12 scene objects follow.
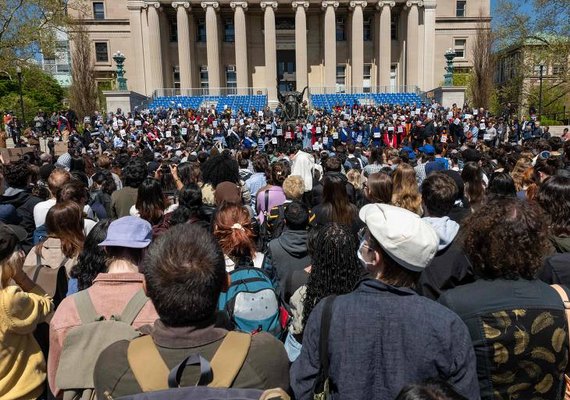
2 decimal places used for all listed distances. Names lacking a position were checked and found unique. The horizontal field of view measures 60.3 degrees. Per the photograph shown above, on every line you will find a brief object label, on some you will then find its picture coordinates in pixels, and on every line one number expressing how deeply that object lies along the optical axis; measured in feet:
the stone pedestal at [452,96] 130.72
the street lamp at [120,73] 126.03
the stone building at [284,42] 168.86
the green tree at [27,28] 89.10
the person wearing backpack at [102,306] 8.47
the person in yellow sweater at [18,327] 9.64
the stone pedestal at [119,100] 132.26
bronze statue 110.11
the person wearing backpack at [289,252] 14.96
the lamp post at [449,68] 123.60
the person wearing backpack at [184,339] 6.54
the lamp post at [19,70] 91.61
